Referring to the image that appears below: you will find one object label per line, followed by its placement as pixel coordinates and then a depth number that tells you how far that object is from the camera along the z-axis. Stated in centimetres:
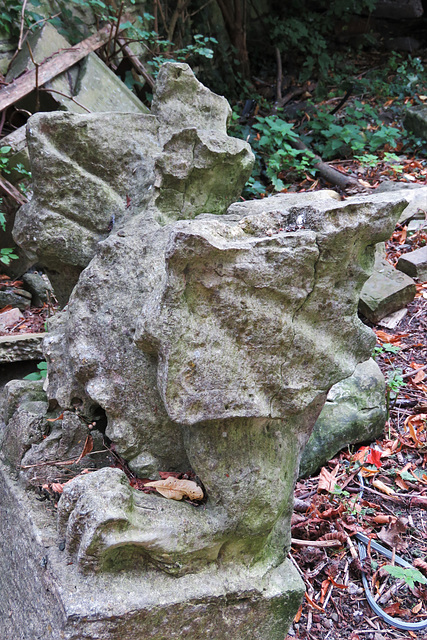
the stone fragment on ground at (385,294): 378
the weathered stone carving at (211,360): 155
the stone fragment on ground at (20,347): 336
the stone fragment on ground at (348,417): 278
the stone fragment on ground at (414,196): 483
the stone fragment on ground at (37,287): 456
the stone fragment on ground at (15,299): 442
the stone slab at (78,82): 462
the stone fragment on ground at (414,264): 417
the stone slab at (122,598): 156
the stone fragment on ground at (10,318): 408
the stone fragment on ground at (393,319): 384
